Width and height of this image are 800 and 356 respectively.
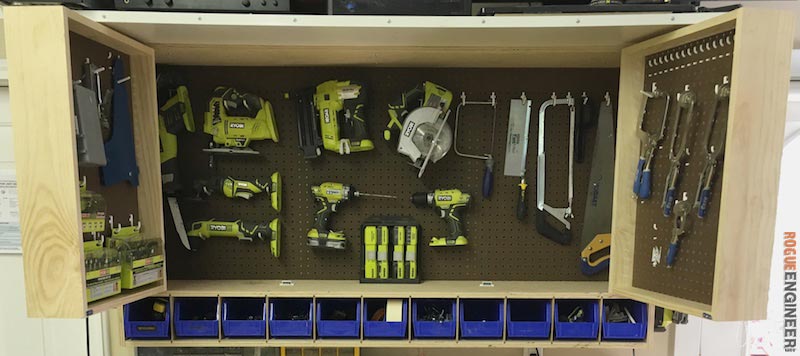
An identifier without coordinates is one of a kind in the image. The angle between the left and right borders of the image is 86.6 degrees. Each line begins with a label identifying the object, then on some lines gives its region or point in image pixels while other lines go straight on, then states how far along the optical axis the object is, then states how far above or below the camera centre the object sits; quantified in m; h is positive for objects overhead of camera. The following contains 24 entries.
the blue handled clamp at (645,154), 1.17 -0.03
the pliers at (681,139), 1.08 +0.01
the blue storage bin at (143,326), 1.27 -0.55
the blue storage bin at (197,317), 1.27 -0.55
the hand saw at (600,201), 1.39 -0.19
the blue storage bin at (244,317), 1.27 -0.55
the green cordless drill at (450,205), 1.39 -0.21
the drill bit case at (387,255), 1.37 -0.37
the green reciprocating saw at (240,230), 1.40 -0.29
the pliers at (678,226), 1.08 -0.21
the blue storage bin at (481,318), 1.27 -0.55
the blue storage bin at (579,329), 1.27 -0.56
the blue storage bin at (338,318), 1.27 -0.55
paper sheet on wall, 1.52 -0.26
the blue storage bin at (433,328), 1.27 -0.55
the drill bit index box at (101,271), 1.00 -0.32
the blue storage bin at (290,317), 1.27 -0.55
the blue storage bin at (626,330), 1.27 -0.56
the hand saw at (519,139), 1.40 +0.01
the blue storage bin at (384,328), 1.27 -0.56
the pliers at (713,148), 0.98 -0.01
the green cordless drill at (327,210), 1.38 -0.22
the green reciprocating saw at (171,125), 1.36 +0.05
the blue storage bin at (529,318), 1.27 -0.55
